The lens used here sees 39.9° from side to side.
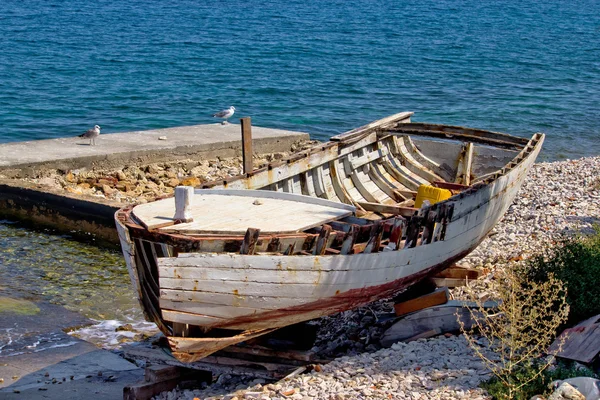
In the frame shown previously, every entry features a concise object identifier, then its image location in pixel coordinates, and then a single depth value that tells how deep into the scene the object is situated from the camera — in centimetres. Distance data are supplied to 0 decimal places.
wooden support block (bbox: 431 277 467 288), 977
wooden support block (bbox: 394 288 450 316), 889
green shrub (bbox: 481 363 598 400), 686
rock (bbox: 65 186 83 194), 1540
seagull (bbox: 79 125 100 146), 1797
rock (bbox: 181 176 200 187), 1680
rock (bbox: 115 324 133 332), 1043
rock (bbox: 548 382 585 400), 646
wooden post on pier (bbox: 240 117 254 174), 1265
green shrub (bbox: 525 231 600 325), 828
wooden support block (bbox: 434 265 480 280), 1005
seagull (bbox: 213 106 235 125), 2168
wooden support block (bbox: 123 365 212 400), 802
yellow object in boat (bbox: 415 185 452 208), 1145
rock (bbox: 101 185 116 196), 1587
